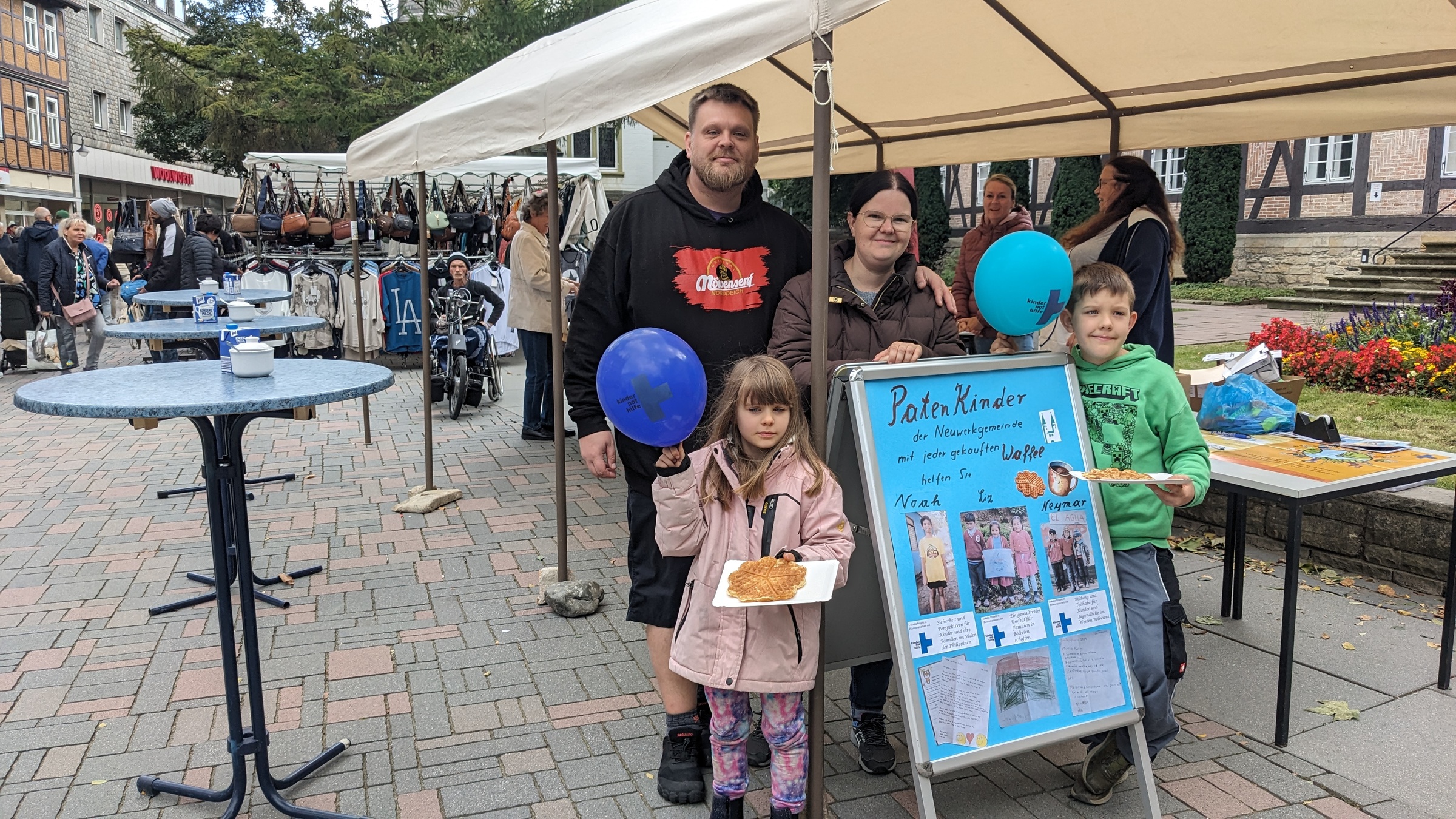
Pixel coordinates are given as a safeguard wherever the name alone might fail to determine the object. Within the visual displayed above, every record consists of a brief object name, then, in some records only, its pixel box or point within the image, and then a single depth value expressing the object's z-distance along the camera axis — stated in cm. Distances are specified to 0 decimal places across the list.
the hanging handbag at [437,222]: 1234
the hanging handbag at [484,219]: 1291
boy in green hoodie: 276
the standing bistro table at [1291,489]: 300
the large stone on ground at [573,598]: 425
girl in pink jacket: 246
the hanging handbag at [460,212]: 1257
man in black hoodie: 283
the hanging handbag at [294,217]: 1161
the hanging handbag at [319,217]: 1184
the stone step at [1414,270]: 1413
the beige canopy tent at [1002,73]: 265
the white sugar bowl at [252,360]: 286
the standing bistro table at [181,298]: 702
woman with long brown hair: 373
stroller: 1130
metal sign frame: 246
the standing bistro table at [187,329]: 538
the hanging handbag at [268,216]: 1163
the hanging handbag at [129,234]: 1329
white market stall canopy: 1198
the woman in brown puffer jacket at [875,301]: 273
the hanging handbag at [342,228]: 1209
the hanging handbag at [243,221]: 1165
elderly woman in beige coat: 771
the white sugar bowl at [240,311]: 582
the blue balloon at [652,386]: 221
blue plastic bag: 390
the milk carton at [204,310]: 583
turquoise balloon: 273
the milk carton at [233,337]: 307
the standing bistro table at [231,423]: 251
